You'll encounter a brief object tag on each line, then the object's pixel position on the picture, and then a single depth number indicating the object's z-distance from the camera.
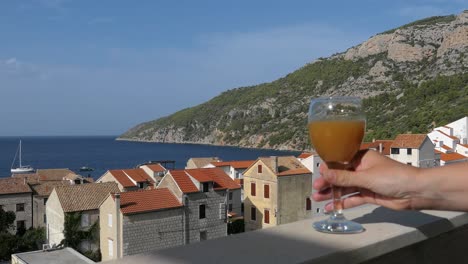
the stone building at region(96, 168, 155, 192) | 29.31
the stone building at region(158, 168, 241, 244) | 20.27
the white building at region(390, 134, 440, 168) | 28.97
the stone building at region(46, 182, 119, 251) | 22.48
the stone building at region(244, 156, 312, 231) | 24.23
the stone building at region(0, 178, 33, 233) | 27.48
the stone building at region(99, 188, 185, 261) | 18.12
